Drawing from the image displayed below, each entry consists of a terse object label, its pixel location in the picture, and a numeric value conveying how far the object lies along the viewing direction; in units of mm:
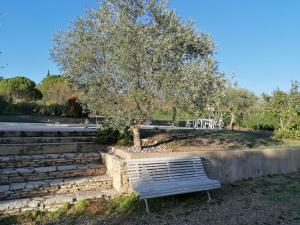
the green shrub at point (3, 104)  14768
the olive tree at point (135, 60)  5175
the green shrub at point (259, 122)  15665
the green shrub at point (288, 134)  9744
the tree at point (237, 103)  16466
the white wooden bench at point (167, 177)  4198
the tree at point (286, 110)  9831
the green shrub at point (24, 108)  15811
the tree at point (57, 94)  19087
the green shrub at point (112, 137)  6431
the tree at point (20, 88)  23275
